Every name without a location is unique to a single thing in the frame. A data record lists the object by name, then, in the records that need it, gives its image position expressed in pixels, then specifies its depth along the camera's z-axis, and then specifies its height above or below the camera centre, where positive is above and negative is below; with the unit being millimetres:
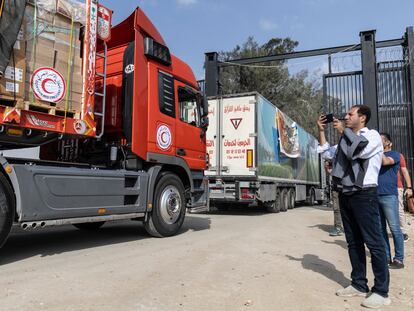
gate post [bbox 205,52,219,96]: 16281 +4474
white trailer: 12195 +1155
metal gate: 14492 +3117
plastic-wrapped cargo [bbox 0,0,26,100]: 4820 +1624
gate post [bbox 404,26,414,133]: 13531 +4444
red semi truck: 5246 +705
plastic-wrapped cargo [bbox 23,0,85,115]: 5234 +1749
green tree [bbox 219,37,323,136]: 36625 +9403
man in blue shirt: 5434 -229
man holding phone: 3818 -180
